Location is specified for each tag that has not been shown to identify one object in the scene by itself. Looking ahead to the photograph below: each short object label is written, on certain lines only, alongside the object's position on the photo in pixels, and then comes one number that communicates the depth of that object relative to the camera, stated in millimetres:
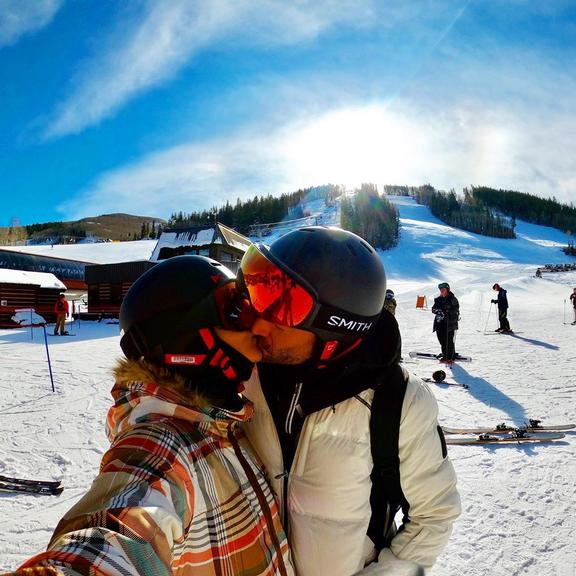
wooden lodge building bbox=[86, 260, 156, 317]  25188
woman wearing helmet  796
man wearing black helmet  1453
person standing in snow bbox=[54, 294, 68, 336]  17141
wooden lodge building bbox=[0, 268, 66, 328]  22297
